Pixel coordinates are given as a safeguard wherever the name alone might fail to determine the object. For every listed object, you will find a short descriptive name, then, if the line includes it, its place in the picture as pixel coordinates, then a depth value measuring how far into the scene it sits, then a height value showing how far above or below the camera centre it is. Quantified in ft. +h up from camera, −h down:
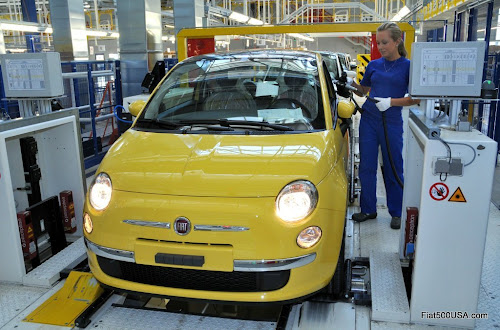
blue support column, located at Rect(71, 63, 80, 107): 22.99 -1.51
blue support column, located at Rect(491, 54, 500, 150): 21.33 -1.40
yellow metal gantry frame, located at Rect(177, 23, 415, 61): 18.65 +1.21
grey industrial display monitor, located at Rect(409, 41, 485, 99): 8.63 -0.27
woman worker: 12.84 -1.72
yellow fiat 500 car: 7.95 -2.67
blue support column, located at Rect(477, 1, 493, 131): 21.47 +1.26
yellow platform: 9.54 -5.15
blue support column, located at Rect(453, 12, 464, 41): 30.44 +1.84
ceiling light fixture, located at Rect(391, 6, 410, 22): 37.79 +3.46
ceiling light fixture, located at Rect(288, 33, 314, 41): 64.58 +3.00
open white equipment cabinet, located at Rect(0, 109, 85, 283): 10.69 -3.33
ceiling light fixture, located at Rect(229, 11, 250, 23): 44.55 +4.02
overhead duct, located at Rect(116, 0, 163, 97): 27.91 +1.26
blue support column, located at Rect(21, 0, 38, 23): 46.96 +5.16
